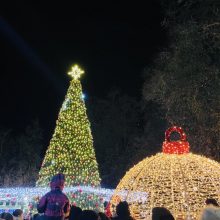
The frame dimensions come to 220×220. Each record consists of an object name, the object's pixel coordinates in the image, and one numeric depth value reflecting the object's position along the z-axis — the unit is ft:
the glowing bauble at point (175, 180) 15.41
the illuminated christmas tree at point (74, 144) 33.83
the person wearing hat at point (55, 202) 11.71
